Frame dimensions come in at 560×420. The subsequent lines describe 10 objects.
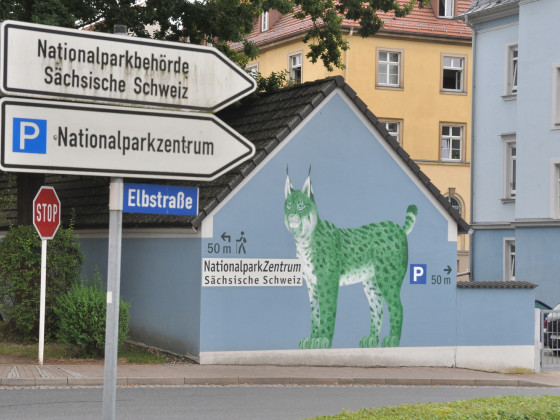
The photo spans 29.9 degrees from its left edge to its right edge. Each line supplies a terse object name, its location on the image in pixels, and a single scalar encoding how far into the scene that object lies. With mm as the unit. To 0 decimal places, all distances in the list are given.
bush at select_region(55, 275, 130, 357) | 17859
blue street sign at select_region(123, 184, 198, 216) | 5586
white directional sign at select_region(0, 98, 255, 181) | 4973
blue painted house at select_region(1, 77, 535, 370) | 19141
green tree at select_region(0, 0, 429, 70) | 18531
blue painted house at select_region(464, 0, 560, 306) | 35094
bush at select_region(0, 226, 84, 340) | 19344
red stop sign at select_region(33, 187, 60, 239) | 18094
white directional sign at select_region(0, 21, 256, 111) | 4961
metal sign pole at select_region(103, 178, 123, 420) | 5133
